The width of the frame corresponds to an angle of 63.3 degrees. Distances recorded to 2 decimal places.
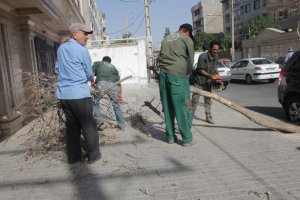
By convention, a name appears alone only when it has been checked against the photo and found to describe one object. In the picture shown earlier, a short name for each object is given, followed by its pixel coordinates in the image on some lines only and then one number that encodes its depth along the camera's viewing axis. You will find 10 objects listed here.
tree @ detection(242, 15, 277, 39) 32.15
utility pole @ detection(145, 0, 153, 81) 17.43
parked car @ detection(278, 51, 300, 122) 5.00
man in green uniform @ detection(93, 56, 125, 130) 4.55
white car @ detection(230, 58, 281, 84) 12.60
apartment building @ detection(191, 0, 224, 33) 58.25
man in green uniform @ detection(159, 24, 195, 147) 3.73
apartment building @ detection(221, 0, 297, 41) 31.92
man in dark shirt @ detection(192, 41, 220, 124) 4.95
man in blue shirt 3.19
